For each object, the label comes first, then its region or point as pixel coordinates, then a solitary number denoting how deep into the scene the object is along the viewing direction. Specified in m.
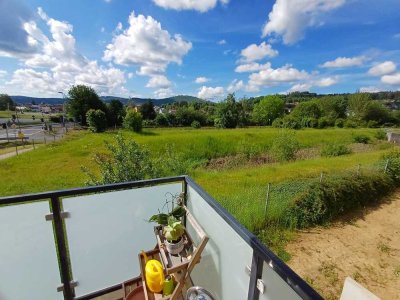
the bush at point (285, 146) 15.47
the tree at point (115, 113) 37.12
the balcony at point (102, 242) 1.68
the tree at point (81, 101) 35.66
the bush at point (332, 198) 6.09
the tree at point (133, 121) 26.97
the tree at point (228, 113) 38.34
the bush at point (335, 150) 18.88
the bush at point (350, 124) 39.08
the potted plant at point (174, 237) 2.04
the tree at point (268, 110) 49.25
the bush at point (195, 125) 39.22
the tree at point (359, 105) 45.03
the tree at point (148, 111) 44.31
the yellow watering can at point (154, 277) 1.97
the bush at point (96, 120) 28.53
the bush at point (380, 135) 28.17
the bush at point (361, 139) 26.43
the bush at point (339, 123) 39.12
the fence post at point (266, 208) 5.70
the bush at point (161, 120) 40.28
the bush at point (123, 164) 4.80
